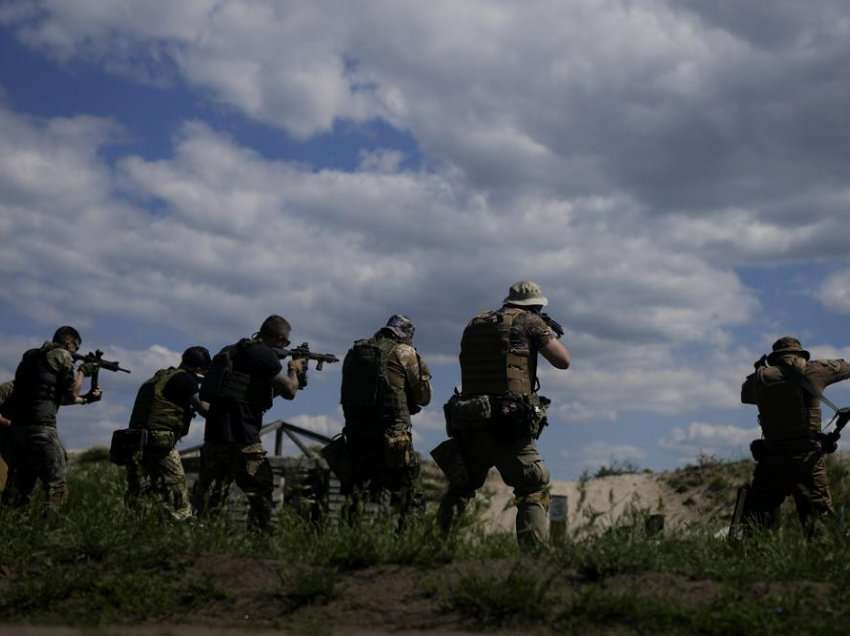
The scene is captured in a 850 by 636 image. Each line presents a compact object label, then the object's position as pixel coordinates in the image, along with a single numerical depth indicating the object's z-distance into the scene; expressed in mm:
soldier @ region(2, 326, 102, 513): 9961
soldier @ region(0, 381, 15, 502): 11016
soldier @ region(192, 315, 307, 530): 8922
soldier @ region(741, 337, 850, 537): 9203
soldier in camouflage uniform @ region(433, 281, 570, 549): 7719
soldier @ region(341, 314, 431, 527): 9086
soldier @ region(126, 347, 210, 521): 10602
